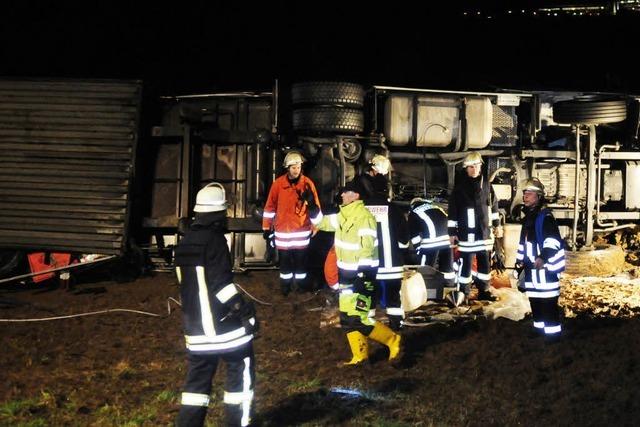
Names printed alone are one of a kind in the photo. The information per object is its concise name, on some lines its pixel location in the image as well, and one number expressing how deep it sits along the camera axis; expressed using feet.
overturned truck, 30.89
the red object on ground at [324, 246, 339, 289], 25.12
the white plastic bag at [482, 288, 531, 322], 23.49
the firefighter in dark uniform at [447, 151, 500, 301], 25.25
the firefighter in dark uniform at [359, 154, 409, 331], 21.07
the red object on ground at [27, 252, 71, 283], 30.40
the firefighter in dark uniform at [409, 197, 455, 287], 24.90
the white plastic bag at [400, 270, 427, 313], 23.79
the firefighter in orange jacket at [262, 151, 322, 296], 27.32
